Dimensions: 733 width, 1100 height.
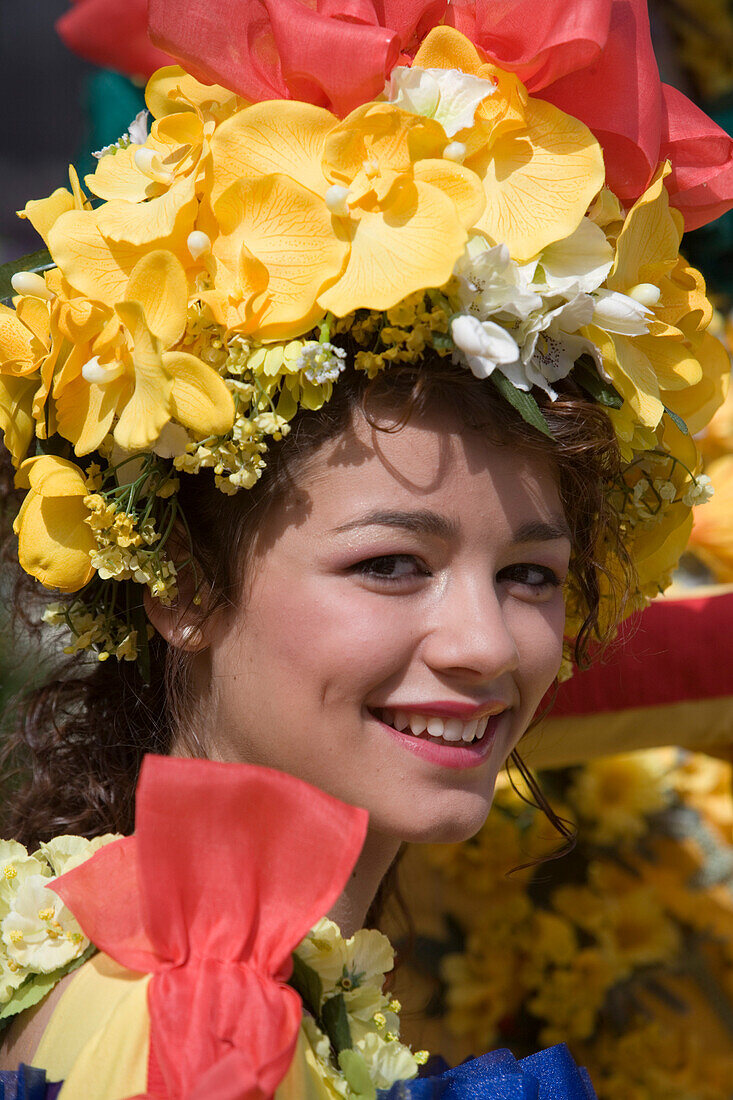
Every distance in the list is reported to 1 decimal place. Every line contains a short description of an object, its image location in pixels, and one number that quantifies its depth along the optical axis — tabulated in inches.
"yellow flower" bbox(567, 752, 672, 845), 181.9
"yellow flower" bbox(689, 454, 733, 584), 174.2
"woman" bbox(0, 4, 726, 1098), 91.7
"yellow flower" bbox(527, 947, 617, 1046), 172.6
